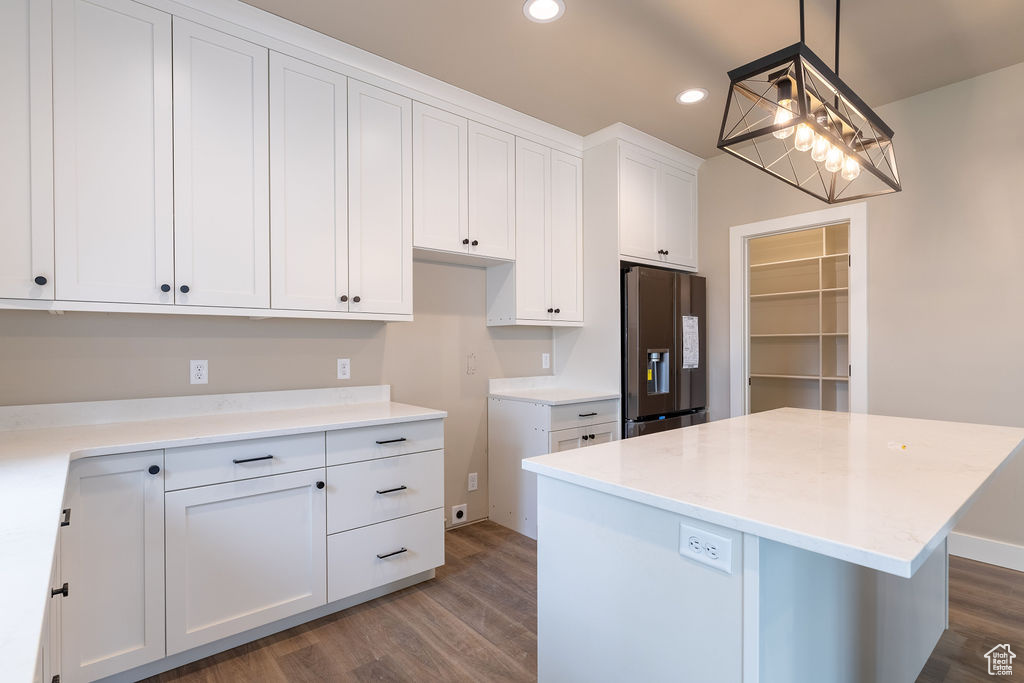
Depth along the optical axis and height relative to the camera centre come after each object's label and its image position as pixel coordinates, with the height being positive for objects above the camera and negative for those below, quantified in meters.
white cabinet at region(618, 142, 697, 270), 3.44 +0.92
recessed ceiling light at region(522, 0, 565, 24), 2.11 +1.39
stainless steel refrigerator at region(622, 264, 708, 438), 3.32 -0.08
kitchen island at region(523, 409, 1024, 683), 0.98 -0.46
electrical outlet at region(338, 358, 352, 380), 2.75 -0.16
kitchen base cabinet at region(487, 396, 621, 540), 3.02 -0.61
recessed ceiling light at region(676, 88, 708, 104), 2.89 +1.39
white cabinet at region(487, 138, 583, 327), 3.23 +0.60
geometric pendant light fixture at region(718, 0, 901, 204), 1.42 +0.69
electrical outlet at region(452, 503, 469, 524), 3.25 -1.11
